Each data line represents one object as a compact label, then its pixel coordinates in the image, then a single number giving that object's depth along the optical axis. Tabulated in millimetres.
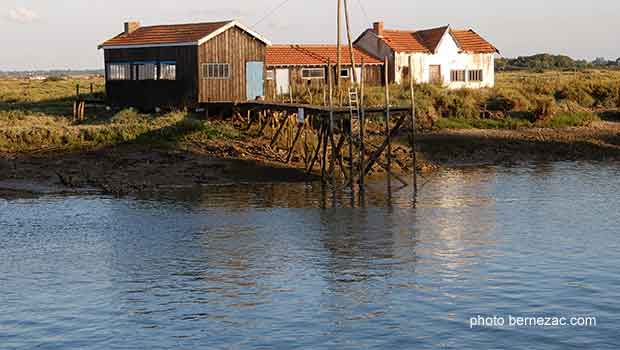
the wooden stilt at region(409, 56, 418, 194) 39094
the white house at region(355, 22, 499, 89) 65875
